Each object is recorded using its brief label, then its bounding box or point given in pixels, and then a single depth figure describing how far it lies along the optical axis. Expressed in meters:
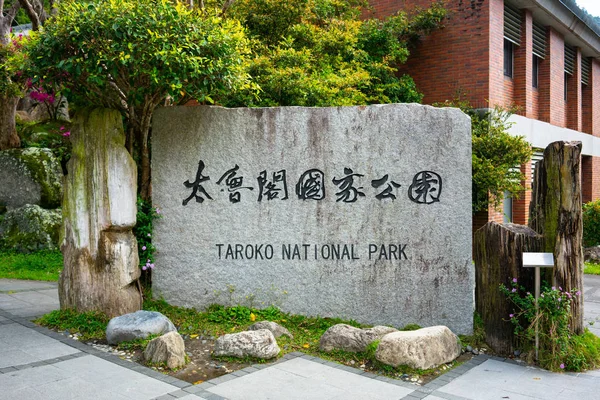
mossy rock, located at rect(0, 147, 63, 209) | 10.86
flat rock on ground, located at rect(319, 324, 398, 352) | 5.54
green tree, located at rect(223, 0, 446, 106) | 8.76
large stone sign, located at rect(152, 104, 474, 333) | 6.33
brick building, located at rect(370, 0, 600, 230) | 12.14
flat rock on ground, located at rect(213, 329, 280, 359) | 5.30
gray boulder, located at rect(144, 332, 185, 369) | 5.08
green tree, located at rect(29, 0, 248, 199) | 5.52
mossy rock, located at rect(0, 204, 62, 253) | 10.48
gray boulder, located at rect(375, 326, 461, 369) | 5.11
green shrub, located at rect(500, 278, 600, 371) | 5.27
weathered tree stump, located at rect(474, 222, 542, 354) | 5.68
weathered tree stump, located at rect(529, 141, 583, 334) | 5.43
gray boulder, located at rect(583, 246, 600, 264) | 12.94
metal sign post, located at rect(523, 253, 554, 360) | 5.31
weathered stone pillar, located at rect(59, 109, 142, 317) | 6.22
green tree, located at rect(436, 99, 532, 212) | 10.16
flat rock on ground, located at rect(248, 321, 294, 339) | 5.96
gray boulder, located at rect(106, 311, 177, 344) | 5.61
